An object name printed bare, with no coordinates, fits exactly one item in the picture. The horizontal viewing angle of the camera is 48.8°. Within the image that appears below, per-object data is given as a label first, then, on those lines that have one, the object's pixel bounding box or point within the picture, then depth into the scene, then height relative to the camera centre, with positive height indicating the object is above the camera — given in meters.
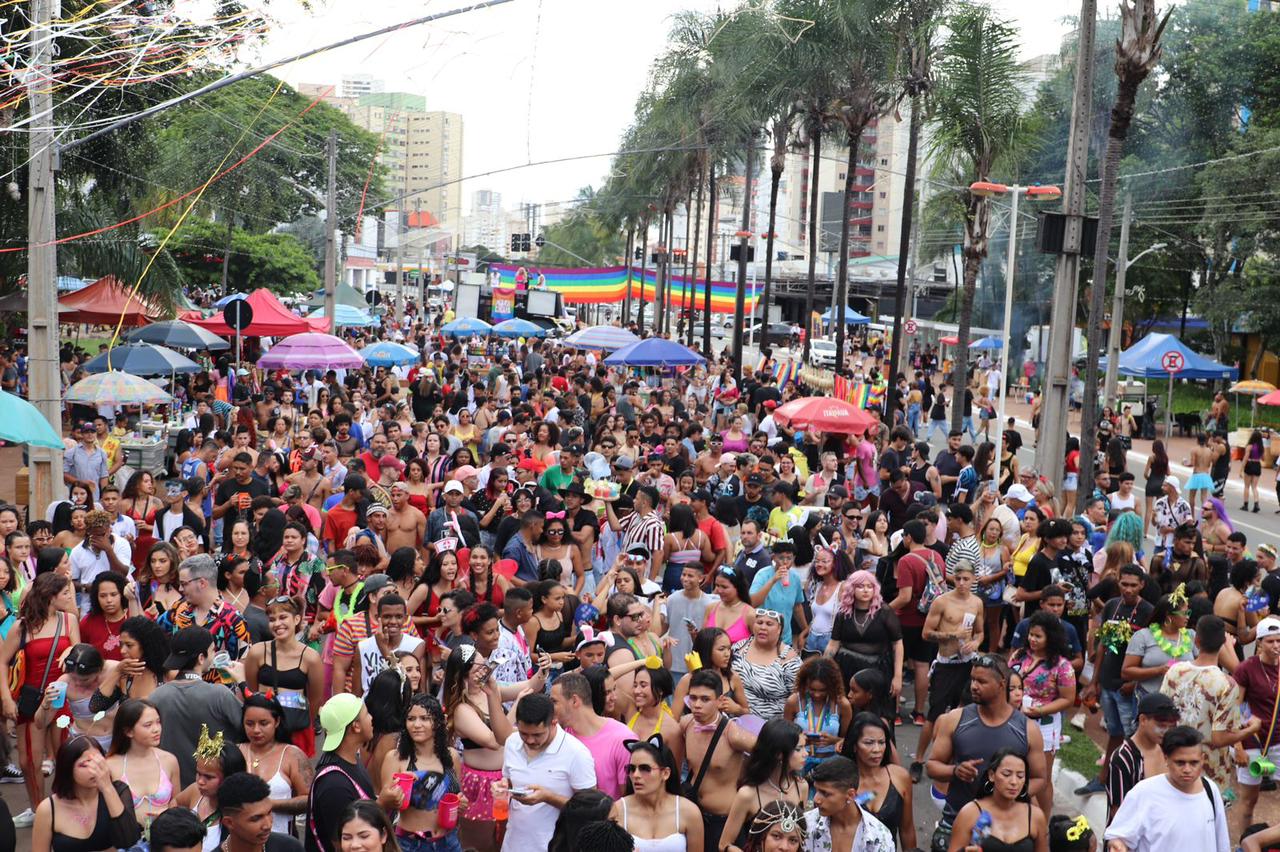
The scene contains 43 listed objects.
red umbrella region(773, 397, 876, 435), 15.34 -1.90
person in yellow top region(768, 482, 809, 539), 11.21 -2.19
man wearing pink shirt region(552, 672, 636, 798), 6.23 -2.22
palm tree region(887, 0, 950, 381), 27.25 +3.60
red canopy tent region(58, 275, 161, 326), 23.05 -1.52
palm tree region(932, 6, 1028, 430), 24.56 +2.67
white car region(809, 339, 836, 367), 53.32 -4.27
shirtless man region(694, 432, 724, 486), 14.71 -2.38
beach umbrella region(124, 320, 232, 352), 22.97 -1.99
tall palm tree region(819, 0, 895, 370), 29.17 +3.78
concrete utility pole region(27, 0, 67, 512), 13.39 -0.97
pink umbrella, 20.03 -1.92
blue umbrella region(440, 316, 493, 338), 35.03 -2.50
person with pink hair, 8.63 -2.34
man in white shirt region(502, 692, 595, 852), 5.96 -2.30
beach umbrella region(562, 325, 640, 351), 28.83 -2.20
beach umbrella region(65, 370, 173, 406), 15.94 -2.04
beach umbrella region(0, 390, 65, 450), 10.24 -1.59
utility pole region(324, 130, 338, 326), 28.30 -0.47
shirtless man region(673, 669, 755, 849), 6.31 -2.33
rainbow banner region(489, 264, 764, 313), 61.72 -2.37
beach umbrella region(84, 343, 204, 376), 19.58 -2.05
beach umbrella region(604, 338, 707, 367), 23.52 -2.02
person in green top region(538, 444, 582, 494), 12.78 -2.22
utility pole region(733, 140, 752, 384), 41.91 -0.75
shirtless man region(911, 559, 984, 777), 8.81 -2.47
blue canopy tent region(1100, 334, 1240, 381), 34.00 -2.58
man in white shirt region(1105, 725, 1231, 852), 5.80 -2.28
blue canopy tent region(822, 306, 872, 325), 65.50 -3.52
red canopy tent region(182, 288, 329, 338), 23.94 -1.72
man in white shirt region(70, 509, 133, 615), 9.44 -2.30
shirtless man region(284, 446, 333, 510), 12.10 -2.25
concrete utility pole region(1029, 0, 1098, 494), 16.72 -0.38
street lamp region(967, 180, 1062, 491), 17.75 +0.48
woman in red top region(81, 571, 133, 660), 7.94 -2.29
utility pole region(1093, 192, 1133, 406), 35.16 -1.31
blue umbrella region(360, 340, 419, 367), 24.81 -2.30
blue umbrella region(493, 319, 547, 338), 37.41 -2.65
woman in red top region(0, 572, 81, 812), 7.52 -2.33
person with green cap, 5.43 -2.15
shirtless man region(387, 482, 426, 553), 10.80 -2.30
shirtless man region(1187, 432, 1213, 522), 17.73 -2.79
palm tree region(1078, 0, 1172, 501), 15.96 +1.71
